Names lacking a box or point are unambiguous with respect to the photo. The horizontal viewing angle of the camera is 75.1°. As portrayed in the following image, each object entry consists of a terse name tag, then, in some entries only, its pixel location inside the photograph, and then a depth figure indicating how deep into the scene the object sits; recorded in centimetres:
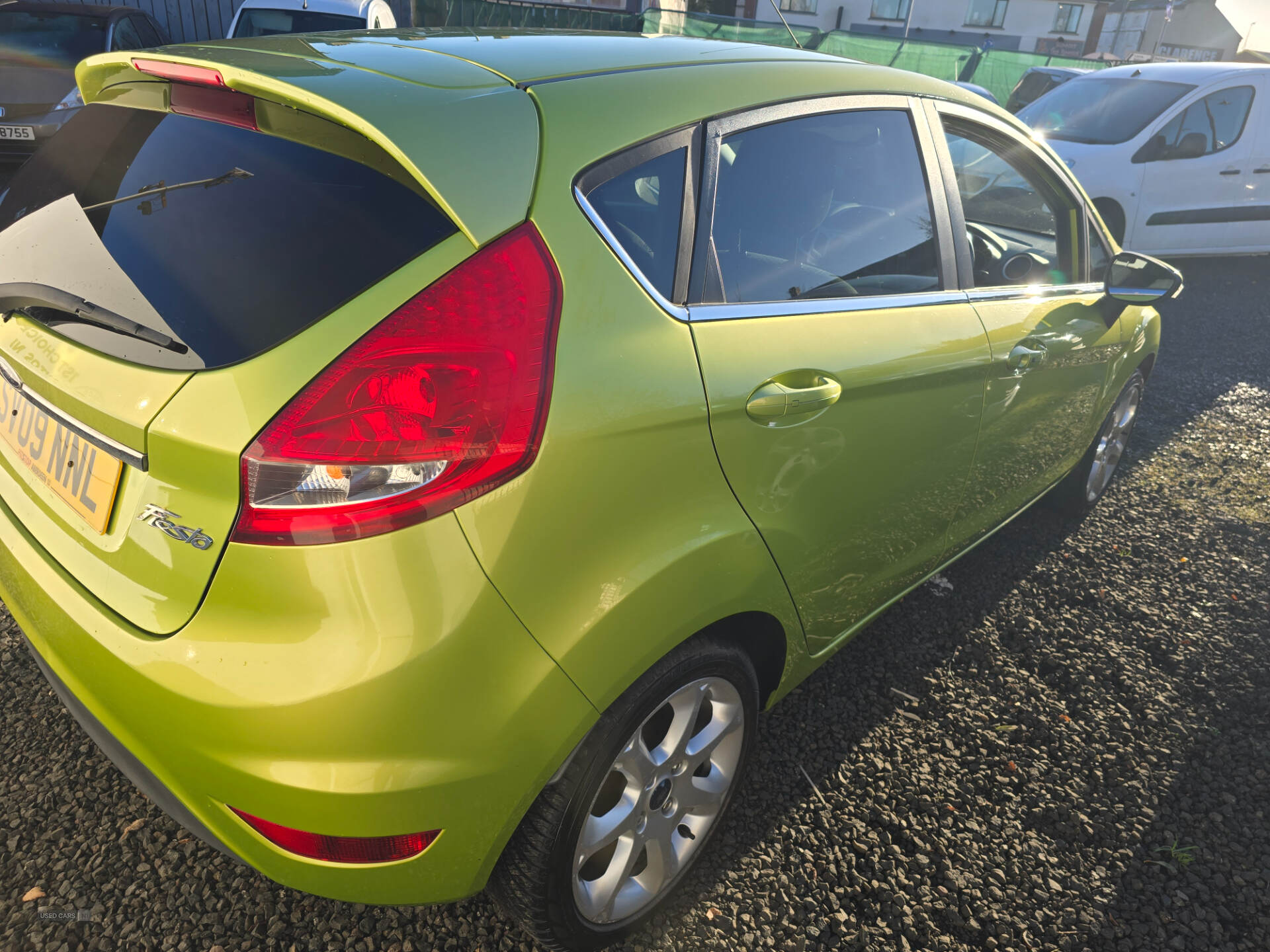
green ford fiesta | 118
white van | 733
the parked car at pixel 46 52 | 673
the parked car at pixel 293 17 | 870
